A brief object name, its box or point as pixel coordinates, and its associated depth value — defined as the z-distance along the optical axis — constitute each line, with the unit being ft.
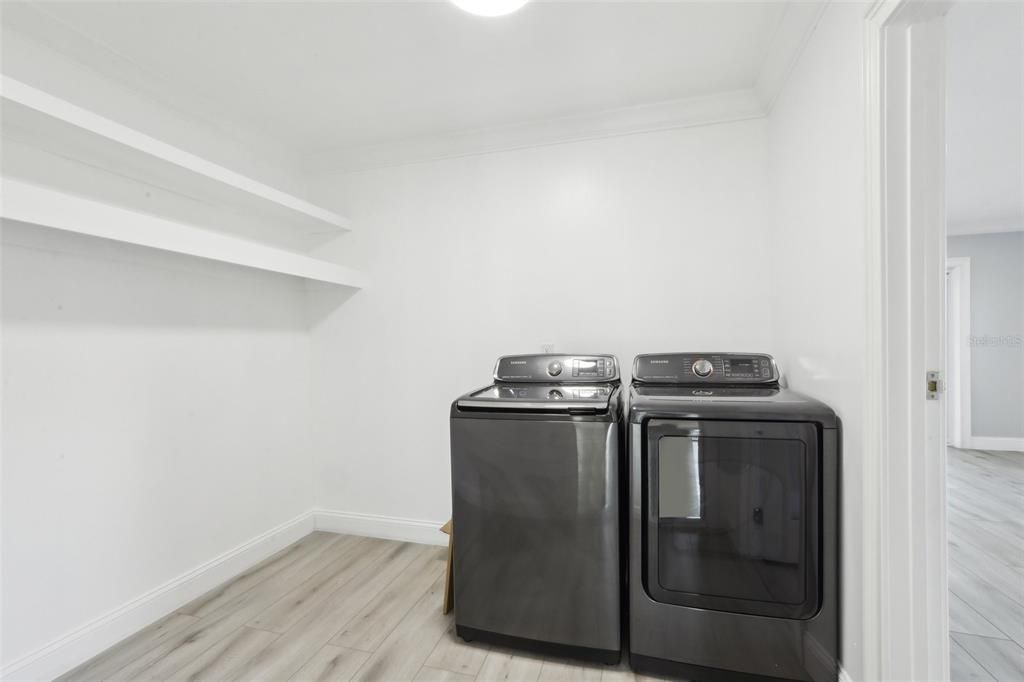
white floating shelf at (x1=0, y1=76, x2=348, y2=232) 4.39
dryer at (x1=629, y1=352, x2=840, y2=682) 4.68
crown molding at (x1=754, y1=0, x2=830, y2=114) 4.93
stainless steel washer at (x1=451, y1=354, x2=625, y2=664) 5.17
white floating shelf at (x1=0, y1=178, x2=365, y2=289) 4.18
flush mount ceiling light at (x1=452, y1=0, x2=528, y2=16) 4.62
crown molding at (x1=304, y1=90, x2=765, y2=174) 7.13
